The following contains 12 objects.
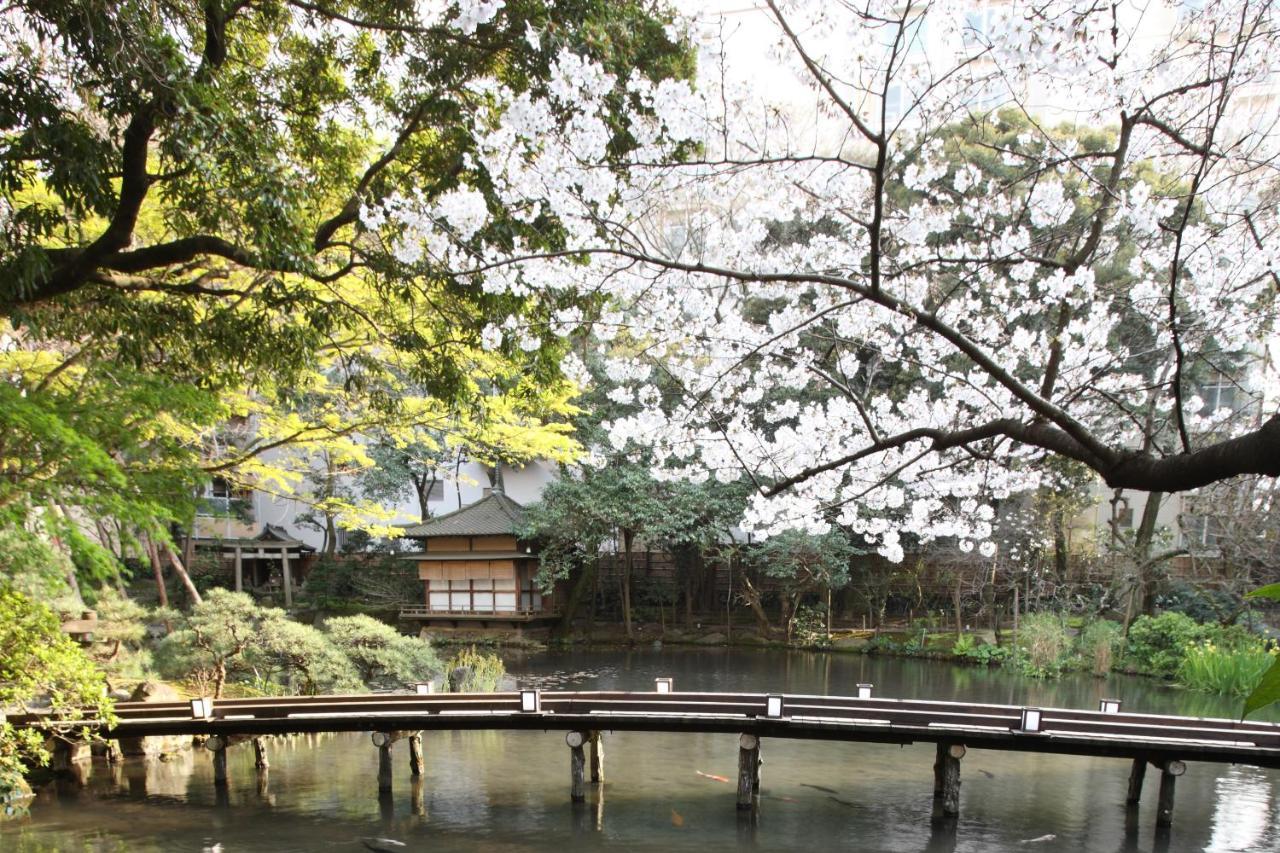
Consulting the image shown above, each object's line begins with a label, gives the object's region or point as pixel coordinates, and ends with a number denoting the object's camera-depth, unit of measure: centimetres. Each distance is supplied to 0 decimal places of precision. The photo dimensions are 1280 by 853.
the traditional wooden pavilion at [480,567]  2084
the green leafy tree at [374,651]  1199
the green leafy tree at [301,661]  1103
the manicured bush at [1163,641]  1488
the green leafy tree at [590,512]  1914
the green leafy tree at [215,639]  1071
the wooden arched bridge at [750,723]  866
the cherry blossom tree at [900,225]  377
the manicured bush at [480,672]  1362
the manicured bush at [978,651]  1688
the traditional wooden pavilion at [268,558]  2370
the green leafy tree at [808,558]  1848
